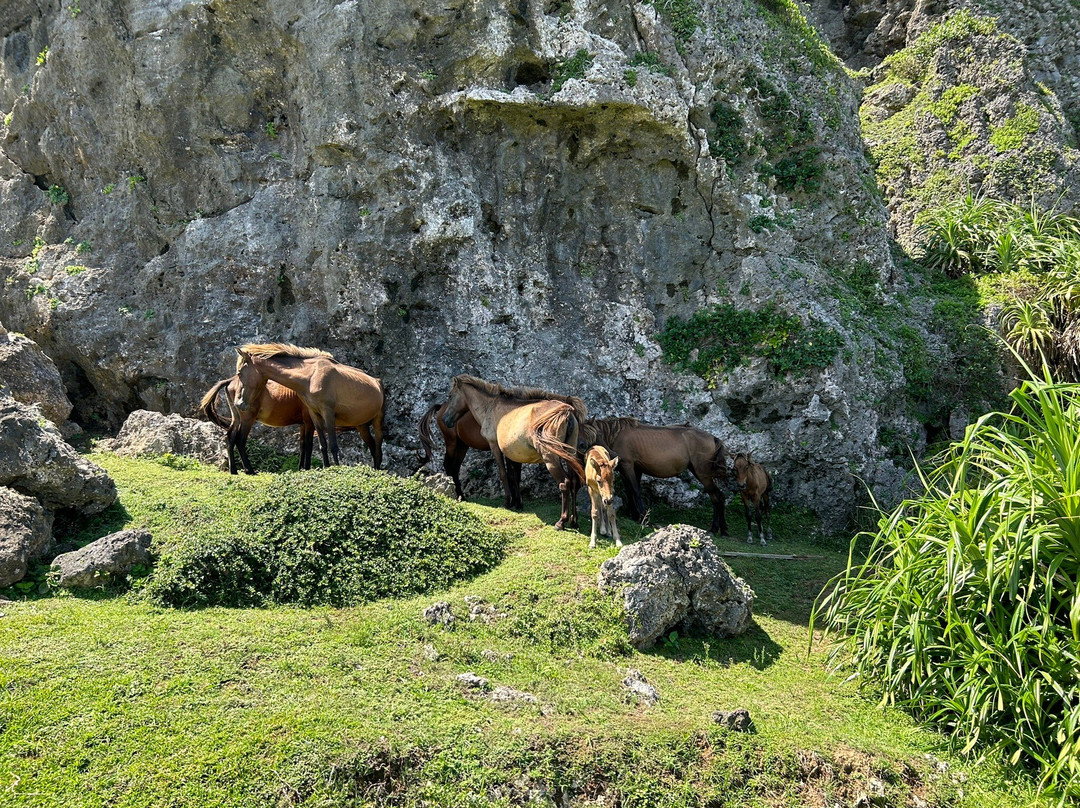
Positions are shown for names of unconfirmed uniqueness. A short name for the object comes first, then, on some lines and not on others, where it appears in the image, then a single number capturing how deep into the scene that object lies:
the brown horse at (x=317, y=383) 11.98
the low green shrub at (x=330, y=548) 7.91
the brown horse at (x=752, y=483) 11.59
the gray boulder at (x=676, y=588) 7.88
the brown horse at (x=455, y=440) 12.43
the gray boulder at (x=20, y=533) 7.70
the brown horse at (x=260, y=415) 12.23
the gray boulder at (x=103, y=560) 7.82
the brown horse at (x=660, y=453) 11.67
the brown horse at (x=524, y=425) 10.34
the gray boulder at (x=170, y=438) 12.52
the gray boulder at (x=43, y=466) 8.59
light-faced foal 9.37
